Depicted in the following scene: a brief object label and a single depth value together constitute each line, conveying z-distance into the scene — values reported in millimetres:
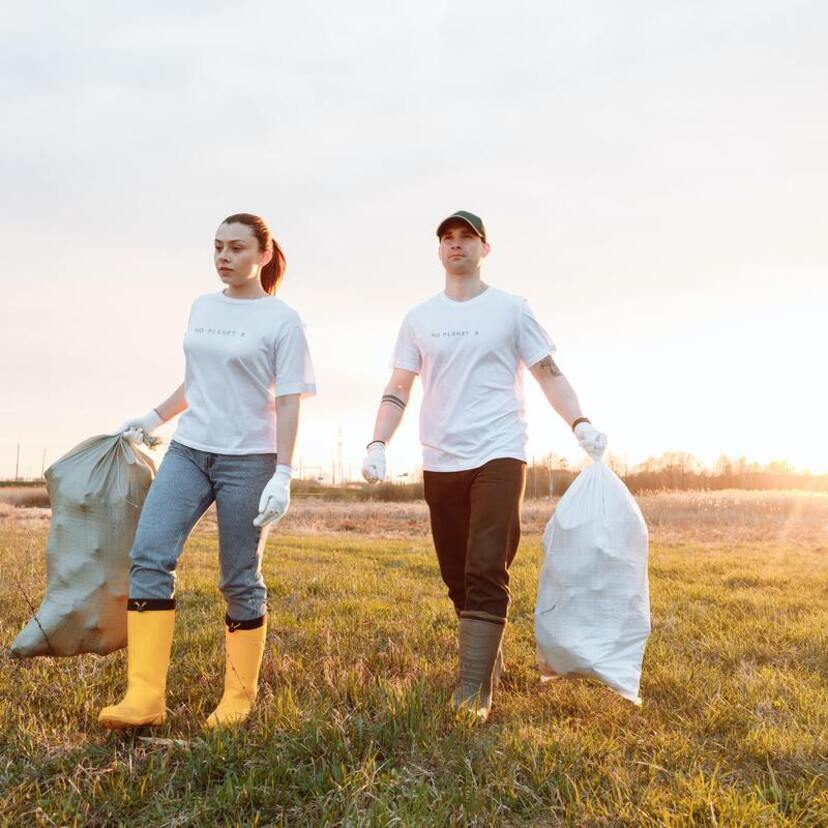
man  3592
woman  3309
